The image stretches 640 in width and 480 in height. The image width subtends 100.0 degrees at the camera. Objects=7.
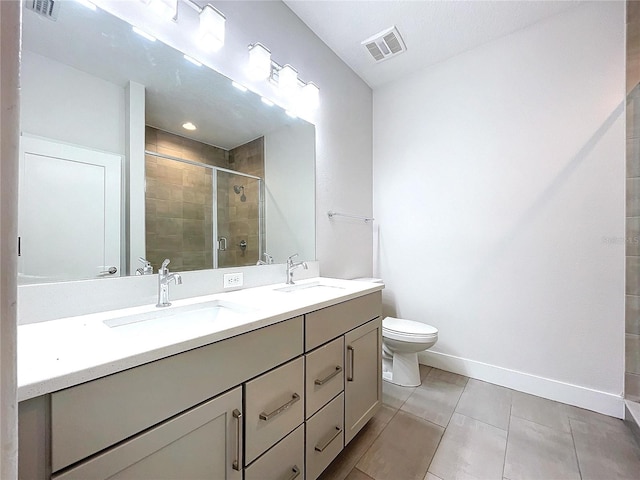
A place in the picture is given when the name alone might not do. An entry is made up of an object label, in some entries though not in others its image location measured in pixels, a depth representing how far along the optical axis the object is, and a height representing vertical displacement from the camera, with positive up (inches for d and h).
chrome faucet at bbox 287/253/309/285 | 67.7 -6.7
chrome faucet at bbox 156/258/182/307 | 43.1 -6.8
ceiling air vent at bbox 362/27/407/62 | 77.4 +59.5
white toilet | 73.9 -30.1
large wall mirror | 35.4 +14.1
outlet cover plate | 55.0 -8.3
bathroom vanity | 21.0 -16.3
